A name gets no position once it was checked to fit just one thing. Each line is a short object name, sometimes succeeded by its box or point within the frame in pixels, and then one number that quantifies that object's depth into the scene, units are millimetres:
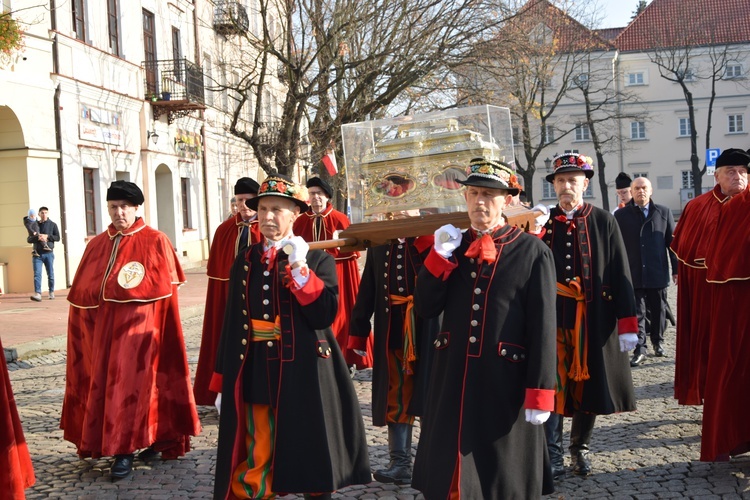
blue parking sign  18750
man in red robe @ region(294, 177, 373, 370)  9688
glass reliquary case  5457
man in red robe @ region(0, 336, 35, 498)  4523
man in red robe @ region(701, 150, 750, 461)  5633
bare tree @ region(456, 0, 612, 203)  21906
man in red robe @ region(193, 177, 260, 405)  7781
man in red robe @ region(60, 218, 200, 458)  6082
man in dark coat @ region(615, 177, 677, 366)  10219
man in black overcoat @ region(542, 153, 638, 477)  5586
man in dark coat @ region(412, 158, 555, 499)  4004
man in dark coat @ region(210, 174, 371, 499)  4559
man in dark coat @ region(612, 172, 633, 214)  11406
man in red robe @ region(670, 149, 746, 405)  6391
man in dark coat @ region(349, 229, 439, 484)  5637
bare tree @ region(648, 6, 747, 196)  45906
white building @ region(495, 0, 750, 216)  54469
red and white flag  10963
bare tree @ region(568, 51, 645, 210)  42125
